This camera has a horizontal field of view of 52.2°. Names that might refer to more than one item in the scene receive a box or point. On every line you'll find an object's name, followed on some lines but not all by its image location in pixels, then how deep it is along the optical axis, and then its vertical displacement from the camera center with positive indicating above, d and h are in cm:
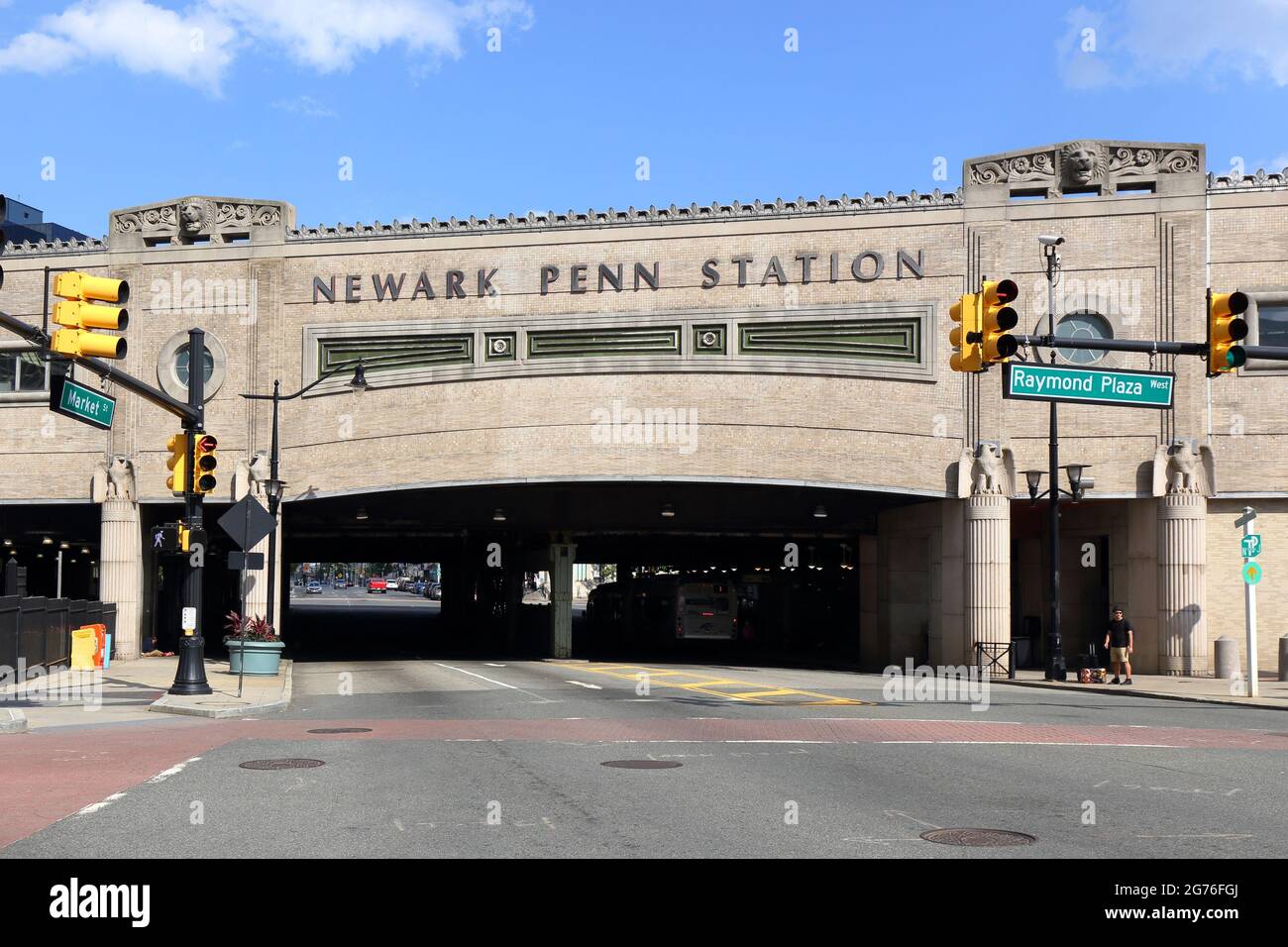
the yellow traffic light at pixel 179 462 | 2402 +150
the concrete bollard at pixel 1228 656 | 3291 -277
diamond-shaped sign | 2544 +39
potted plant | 3111 -246
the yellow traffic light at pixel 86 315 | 1515 +265
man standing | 3067 -219
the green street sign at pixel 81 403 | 1784 +199
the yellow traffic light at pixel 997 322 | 1873 +320
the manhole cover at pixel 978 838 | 1010 -229
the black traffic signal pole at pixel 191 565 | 2408 -30
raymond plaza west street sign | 2212 +270
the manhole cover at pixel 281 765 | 1468 -249
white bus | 5472 -288
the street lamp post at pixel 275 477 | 3666 +193
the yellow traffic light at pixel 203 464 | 2372 +143
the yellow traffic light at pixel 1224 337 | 1948 +310
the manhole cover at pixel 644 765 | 1466 -247
